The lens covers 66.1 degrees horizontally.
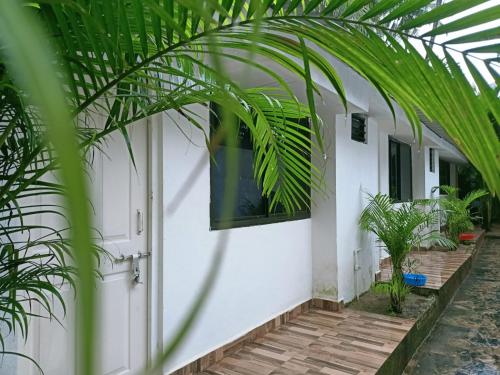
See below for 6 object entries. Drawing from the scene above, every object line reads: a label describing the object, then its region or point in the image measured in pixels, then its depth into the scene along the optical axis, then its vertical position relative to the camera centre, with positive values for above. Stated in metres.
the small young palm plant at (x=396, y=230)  3.93 -0.46
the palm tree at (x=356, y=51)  0.57 +0.23
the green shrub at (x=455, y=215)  7.98 -0.54
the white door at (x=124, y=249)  2.12 -0.35
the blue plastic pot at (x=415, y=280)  4.66 -1.10
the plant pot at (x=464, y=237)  8.80 -1.10
